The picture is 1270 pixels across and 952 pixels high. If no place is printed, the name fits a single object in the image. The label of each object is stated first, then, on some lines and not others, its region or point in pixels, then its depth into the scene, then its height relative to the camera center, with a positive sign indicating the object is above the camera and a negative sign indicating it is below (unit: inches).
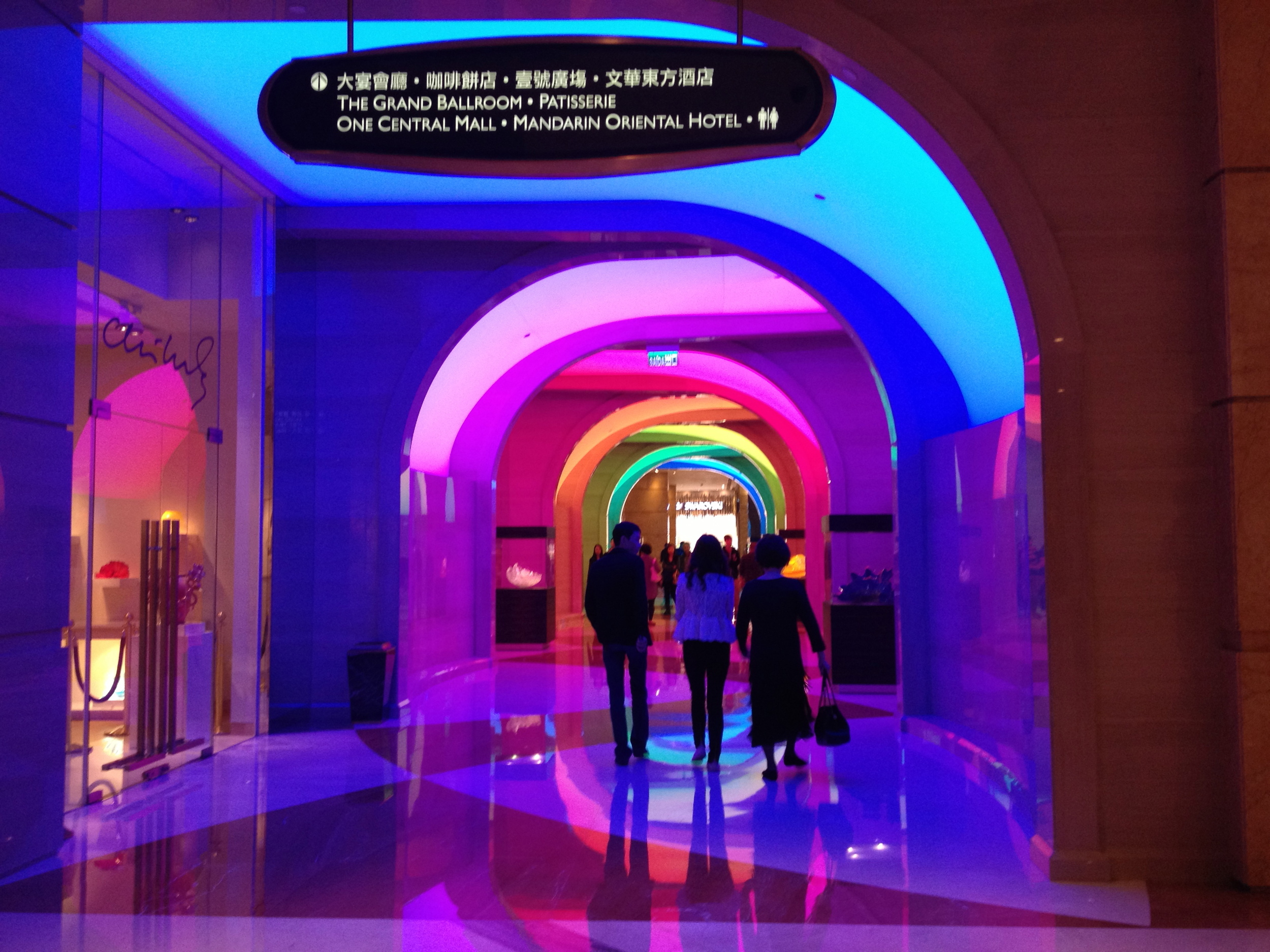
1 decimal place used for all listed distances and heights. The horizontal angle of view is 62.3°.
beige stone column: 153.0 +25.9
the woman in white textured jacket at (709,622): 253.8 -17.6
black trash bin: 324.5 -40.0
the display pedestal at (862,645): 378.6 -35.2
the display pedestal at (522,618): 584.4 -37.5
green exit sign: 508.4 +93.0
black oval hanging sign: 127.5 +54.4
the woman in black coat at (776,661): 238.2 -25.7
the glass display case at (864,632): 377.7 -30.6
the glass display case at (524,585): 584.7 -19.7
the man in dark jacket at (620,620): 253.4 -17.1
